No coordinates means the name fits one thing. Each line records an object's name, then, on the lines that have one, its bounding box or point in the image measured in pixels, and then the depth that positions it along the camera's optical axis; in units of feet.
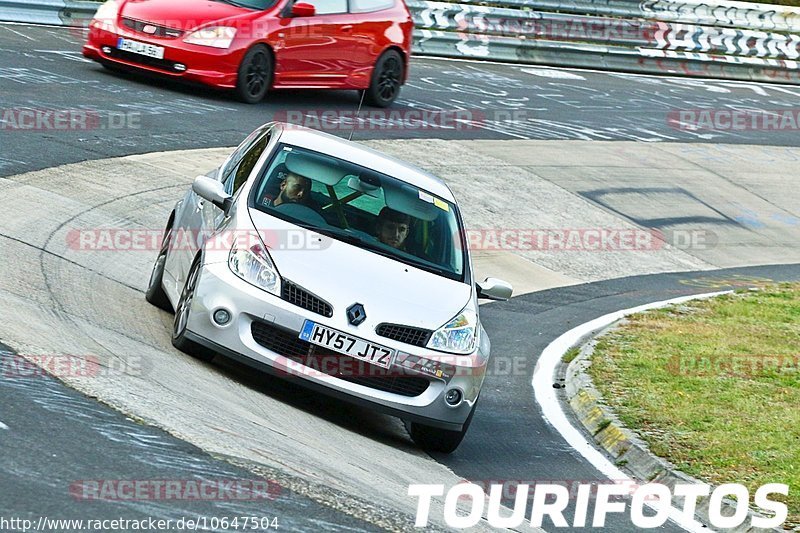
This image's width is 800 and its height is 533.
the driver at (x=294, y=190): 57.41
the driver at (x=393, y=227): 56.80
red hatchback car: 112.27
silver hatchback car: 50.52
